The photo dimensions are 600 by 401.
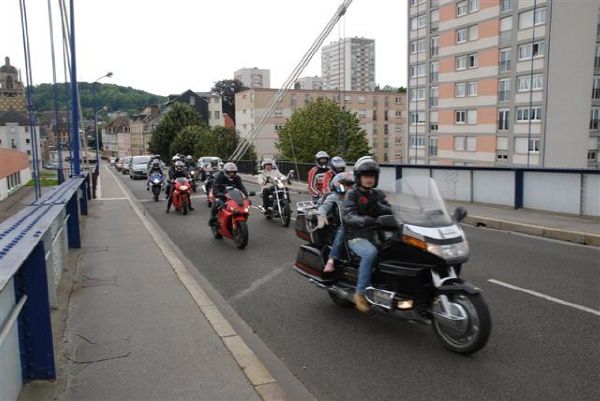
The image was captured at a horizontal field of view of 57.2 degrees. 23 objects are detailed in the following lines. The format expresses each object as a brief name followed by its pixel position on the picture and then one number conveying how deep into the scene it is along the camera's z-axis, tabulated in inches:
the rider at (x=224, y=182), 458.9
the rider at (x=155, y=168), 867.5
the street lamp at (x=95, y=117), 920.6
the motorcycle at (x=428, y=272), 186.2
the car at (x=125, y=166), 2025.1
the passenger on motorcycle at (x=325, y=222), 235.8
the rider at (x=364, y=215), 212.8
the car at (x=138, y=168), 1560.0
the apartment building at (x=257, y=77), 6245.1
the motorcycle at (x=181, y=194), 646.5
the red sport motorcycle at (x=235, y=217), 413.1
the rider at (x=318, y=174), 538.6
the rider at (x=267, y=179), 565.0
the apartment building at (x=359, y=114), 3592.5
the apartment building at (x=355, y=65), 5440.0
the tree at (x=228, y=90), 4574.3
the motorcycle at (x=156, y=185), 824.9
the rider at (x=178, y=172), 679.1
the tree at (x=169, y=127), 3149.6
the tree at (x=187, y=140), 2866.6
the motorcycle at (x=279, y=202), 532.7
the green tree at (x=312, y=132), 2461.9
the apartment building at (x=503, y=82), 1886.1
